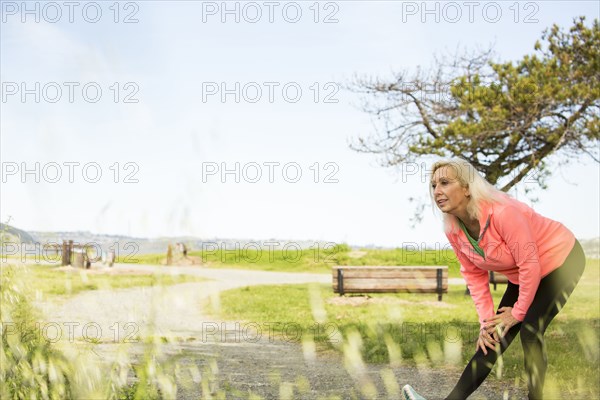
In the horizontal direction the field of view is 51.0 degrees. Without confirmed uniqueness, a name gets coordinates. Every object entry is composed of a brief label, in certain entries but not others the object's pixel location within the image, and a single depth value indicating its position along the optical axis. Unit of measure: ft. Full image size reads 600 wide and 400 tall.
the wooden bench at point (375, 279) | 51.03
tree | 32.27
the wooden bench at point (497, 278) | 58.13
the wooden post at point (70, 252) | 70.88
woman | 13.71
